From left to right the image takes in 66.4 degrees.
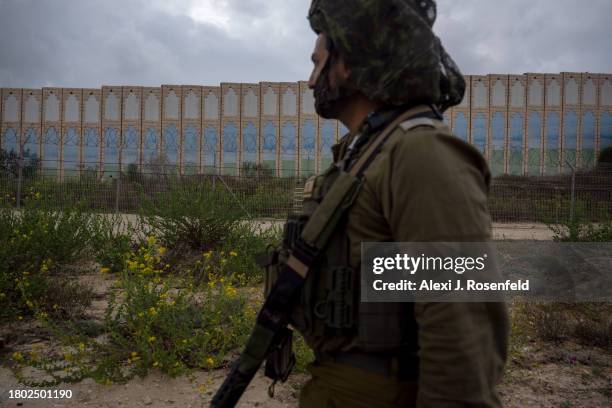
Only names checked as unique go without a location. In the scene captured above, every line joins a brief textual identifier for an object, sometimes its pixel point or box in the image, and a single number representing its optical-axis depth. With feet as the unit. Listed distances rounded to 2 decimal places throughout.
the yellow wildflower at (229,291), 12.34
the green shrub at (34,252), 13.92
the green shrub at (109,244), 19.75
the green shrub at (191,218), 20.35
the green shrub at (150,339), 10.27
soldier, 3.53
